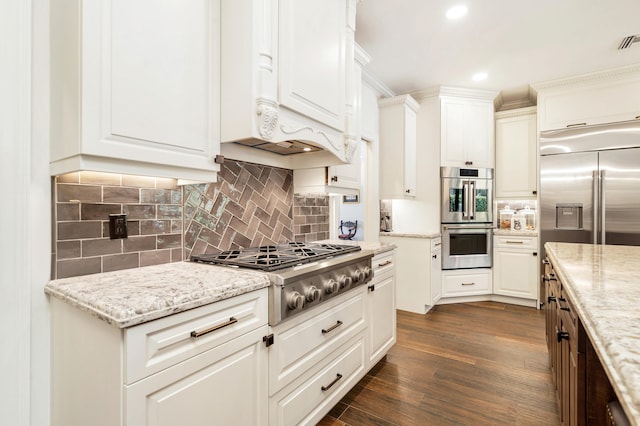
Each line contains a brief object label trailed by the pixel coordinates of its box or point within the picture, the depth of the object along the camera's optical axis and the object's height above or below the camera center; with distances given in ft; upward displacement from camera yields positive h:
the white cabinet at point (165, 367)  3.09 -1.74
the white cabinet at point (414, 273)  12.16 -2.34
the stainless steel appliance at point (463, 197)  13.33 +0.69
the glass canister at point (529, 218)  14.48 -0.20
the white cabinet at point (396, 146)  12.76 +2.73
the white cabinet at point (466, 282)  13.28 -2.93
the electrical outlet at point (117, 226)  4.81 -0.22
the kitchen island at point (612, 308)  1.76 -0.84
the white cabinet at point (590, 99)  11.44 +4.36
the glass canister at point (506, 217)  15.01 -0.17
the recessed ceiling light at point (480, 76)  12.06 +5.32
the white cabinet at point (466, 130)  13.48 +3.57
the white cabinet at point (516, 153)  13.55 +2.62
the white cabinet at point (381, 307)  7.47 -2.36
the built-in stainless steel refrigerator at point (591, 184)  11.18 +1.10
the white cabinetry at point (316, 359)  4.81 -2.58
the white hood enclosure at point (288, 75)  5.05 +2.47
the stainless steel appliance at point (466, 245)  13.29 -1.36
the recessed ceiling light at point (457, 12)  8.11 +5.27
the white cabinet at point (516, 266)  12.98 -2.21
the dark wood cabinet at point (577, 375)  3.29 -1.84
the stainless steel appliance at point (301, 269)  4.65 -0.96
